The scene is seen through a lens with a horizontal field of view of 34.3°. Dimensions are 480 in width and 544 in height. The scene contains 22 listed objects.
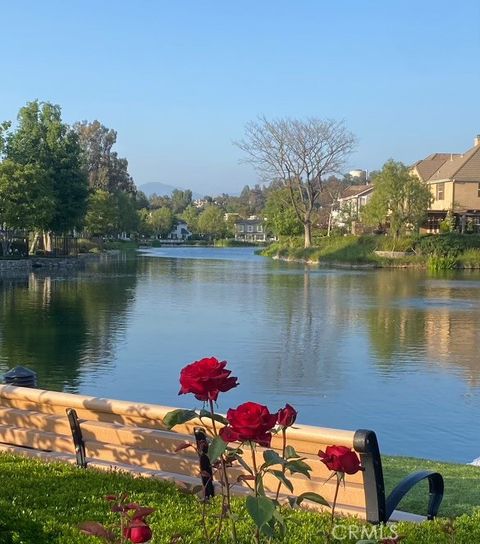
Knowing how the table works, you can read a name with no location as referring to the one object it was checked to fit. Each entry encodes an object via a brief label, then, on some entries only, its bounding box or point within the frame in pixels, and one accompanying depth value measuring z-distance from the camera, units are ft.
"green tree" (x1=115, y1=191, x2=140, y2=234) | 253.03
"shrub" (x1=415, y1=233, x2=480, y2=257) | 154.92
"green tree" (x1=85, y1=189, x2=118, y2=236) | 215.10
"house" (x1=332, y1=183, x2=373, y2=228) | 228.86
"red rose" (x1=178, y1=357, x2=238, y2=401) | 8.20
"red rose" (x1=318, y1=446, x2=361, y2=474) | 8.46
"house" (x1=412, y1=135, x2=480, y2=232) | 185.68
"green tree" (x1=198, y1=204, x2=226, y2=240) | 419.33
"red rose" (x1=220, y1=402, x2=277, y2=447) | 7.82
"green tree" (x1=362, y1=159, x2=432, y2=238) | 168.96
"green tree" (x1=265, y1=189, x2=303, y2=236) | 222.69
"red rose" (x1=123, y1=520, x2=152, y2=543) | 7.18
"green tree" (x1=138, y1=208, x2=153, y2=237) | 330.95
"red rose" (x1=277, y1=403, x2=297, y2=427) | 8.75
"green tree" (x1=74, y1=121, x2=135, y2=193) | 284.82
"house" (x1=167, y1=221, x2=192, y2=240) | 444.68
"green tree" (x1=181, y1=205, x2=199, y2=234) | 456.04
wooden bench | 11.82
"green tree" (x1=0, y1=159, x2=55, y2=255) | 126.41
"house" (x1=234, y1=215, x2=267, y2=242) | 458.09
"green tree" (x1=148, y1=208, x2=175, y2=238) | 407.85
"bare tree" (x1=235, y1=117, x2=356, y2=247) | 193.67
